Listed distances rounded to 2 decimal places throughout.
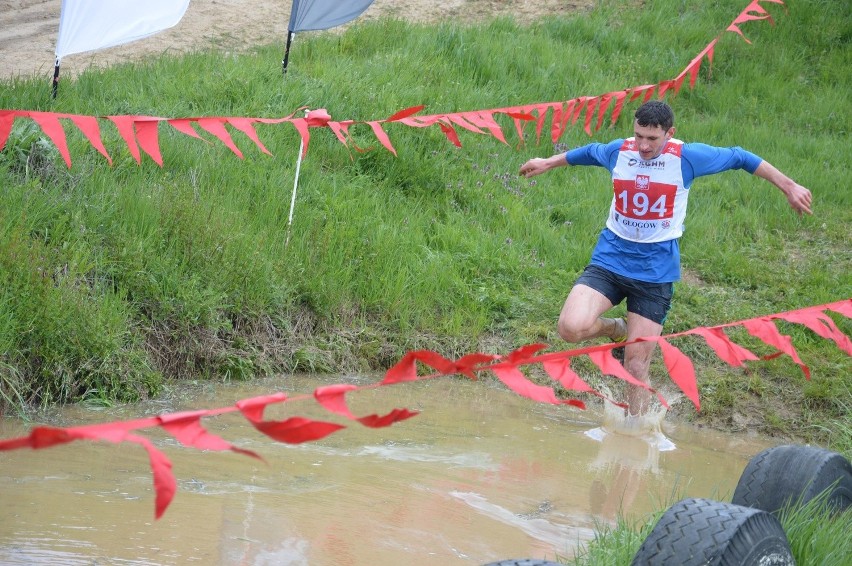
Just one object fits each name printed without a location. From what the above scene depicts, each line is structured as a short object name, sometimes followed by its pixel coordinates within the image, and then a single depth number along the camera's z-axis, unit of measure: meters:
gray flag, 19.98
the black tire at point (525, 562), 6.36
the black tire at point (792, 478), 8.48
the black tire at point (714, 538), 6.68
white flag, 16.75
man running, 12.92
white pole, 15.92
